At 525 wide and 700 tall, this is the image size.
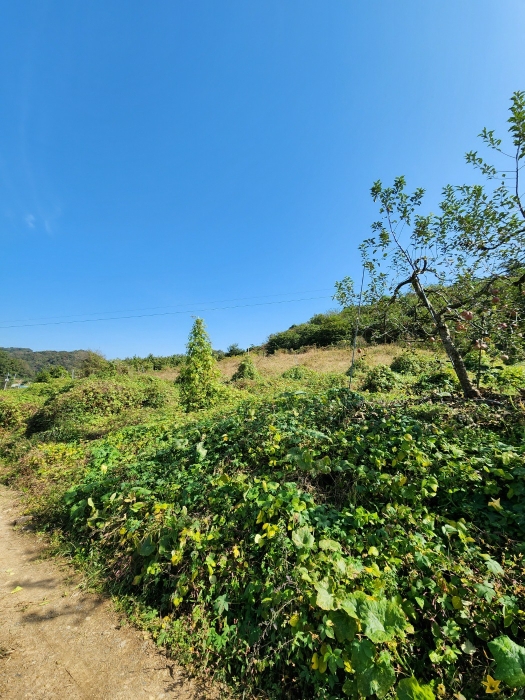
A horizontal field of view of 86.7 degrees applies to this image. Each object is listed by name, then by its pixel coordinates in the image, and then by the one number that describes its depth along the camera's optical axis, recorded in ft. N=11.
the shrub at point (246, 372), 57.98
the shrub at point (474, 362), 27.43
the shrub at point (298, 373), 52.21
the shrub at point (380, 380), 33.70
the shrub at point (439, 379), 26.76
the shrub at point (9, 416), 34.65
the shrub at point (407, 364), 43.42
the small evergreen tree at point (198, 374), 30.63
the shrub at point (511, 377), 21.04
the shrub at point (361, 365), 48.37
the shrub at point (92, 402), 32.14
